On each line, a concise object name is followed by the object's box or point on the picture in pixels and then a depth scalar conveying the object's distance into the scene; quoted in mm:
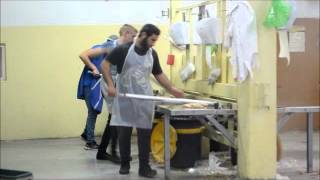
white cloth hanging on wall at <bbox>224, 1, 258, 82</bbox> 5828
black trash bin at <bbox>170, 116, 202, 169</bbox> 6629
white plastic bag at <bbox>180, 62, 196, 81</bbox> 7926
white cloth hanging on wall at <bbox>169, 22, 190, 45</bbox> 7920
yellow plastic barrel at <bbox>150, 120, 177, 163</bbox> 6863
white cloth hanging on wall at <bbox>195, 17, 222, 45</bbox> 6637
